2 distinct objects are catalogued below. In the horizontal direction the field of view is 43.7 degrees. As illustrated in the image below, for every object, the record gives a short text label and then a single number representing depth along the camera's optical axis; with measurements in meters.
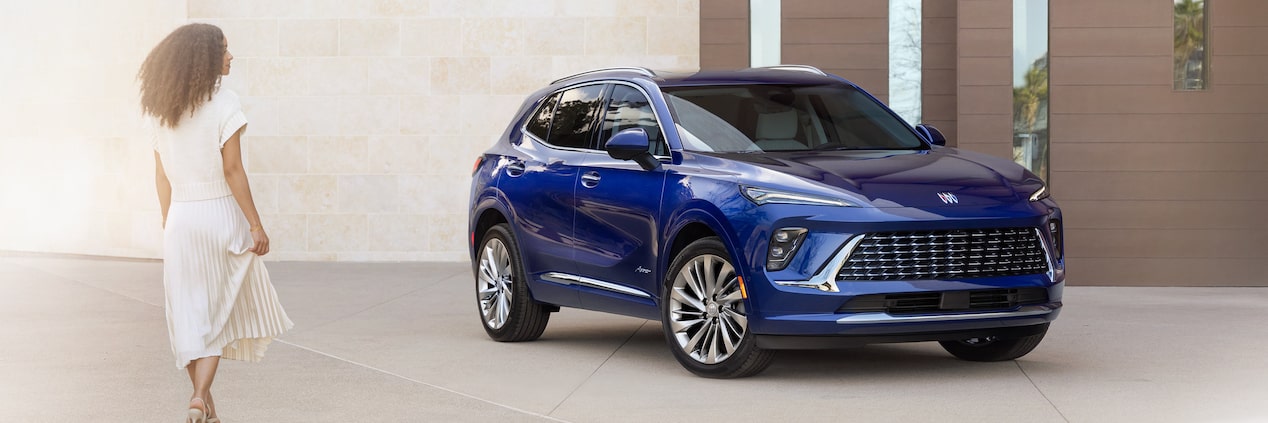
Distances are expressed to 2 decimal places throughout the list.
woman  6.83
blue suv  7.99
